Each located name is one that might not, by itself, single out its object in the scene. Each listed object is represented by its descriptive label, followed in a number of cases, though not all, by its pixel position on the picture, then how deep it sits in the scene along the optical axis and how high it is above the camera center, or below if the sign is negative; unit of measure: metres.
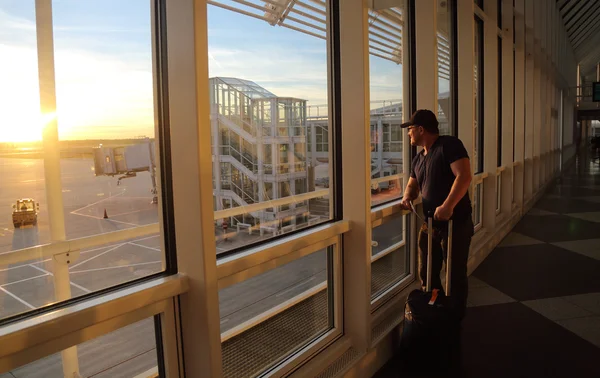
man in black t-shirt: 2.76 -0.28
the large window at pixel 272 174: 2.18 -0.12
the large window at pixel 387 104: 3.67 +0.38
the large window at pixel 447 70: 4.76 +0.83
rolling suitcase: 2.55 -1.04
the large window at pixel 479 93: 5.86 +0.70
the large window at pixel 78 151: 1.79 +0.04
